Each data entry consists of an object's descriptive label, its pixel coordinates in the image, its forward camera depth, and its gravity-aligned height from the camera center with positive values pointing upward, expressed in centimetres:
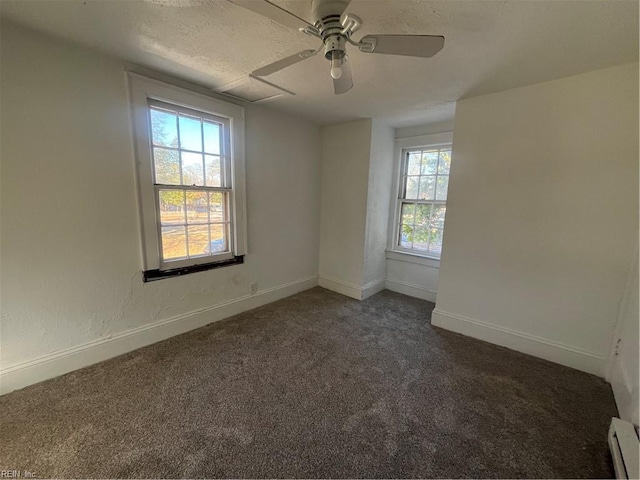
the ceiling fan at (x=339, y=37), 116 +73
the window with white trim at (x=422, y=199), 336 +0
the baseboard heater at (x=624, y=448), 120 -116
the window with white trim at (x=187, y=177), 214 +14
